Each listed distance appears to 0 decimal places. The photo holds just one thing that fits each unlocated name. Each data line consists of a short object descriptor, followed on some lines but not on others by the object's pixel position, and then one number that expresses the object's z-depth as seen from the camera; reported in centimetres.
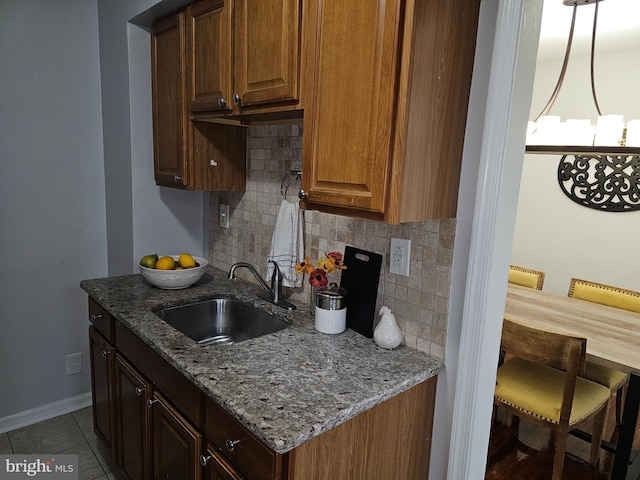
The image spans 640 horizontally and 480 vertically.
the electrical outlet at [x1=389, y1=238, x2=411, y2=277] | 141
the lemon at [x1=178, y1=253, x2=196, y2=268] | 207
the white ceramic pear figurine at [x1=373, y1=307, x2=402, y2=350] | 139
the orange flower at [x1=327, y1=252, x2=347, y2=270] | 154
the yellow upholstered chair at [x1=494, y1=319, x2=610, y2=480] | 192
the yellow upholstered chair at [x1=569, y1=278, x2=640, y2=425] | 238
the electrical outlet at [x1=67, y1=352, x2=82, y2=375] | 252
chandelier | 217
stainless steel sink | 184
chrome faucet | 183
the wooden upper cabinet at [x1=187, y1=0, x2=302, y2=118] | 133
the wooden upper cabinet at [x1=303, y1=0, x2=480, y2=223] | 105
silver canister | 151
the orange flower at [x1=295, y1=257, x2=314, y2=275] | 157
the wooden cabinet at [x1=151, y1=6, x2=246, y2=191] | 166
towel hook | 186
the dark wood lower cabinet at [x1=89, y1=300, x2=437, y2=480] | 109
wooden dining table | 189
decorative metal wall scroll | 330
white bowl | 197
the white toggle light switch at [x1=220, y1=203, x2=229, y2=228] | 232
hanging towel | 181
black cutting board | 151
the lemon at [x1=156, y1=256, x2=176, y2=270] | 200
